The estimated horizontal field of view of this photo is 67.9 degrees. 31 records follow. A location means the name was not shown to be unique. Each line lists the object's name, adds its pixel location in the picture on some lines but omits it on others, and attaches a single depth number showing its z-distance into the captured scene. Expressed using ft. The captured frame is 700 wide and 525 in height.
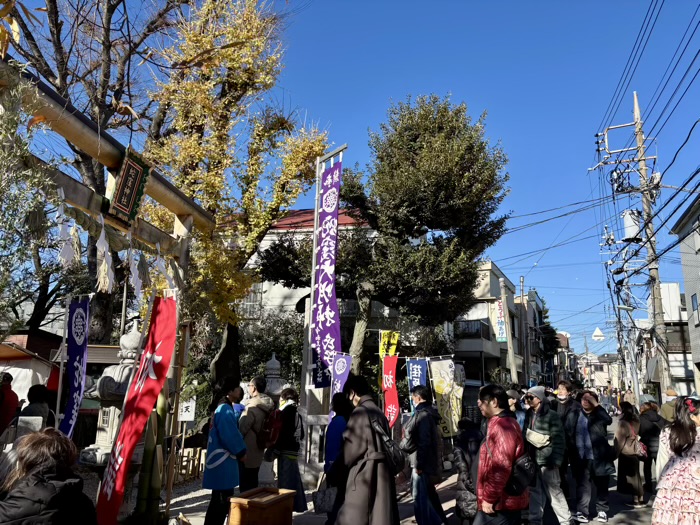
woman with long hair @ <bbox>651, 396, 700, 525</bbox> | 11.99
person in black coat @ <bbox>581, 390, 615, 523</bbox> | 25.25
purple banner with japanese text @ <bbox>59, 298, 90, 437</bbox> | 20.35
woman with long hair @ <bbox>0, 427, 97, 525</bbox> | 7.90
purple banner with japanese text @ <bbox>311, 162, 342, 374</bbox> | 30.60
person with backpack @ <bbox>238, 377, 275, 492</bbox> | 20.62
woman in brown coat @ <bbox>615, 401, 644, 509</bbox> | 27.66
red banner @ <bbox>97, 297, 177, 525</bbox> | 14.25
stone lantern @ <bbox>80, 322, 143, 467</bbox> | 18.34
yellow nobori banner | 44.47
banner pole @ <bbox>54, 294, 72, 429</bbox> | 21.83
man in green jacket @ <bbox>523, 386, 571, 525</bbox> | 21.13
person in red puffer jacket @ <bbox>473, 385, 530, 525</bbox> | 12.94
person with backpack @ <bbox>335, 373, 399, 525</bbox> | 13.08
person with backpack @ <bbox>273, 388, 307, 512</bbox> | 23.48
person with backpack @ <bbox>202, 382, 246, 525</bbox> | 17.89
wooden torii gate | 14.94
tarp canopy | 41.45
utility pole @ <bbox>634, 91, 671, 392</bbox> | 51.57
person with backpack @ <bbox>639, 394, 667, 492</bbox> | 29.43
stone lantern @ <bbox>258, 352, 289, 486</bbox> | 33.60
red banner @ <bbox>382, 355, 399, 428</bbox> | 38.09
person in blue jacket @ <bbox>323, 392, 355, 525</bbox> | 13.70
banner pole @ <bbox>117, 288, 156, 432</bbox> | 15.55
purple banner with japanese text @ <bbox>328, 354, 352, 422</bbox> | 29.66
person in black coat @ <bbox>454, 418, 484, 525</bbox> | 16.37
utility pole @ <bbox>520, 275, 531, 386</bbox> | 136.93
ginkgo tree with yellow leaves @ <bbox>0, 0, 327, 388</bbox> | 43.83
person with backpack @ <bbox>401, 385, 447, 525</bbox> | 20.30
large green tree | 56.49
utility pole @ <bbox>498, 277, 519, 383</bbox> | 68.85
